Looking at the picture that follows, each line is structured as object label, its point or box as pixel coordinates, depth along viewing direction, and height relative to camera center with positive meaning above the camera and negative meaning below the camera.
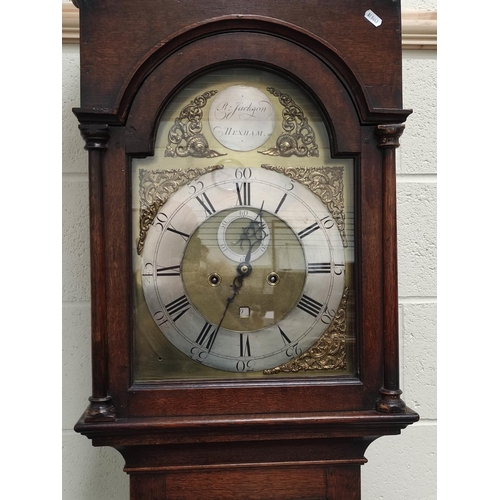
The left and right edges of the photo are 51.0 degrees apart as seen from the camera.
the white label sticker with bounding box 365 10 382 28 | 0.78 +0.34
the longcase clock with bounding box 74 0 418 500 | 0.76 +0.01
